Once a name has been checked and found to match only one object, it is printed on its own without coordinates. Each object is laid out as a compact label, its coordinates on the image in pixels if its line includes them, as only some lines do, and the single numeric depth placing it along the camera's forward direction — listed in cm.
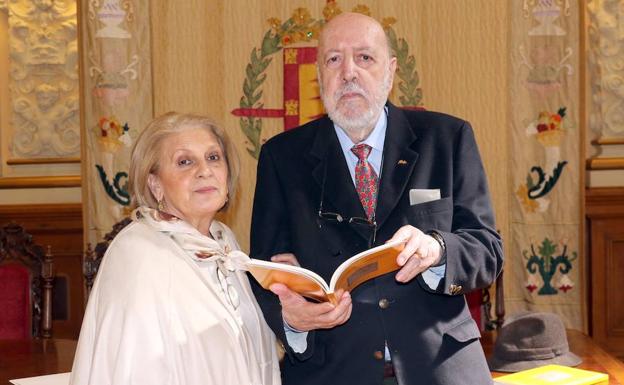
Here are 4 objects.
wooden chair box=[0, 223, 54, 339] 408
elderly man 227
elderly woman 233
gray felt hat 300
